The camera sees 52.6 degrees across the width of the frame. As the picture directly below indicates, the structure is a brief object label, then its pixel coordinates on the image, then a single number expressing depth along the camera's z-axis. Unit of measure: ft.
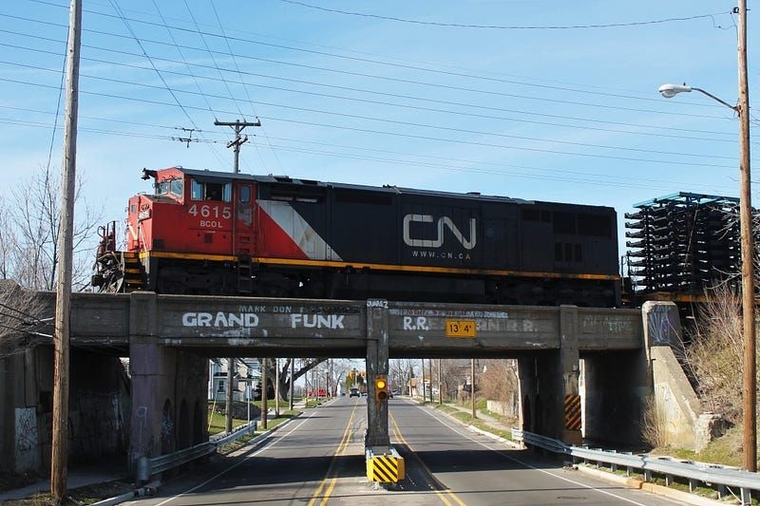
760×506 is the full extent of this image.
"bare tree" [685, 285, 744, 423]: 85.51
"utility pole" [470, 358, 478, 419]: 206.87
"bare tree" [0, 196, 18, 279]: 121.04
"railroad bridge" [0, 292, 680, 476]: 81.20
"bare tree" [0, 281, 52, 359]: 70.18
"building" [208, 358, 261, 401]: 331.73
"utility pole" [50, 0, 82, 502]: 60.08
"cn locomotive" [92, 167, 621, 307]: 86.94
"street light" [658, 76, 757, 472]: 57.06
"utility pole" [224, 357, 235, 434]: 137.94
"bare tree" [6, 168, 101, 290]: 133.28
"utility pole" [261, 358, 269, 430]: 183.30
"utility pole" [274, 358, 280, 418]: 236.65
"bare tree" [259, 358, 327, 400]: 314.82
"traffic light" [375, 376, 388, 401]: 86.74
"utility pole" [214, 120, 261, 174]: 146.49
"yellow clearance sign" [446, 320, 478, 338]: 92.68
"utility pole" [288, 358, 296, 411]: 281.54
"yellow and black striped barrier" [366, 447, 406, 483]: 68.74
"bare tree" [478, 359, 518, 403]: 205.16
